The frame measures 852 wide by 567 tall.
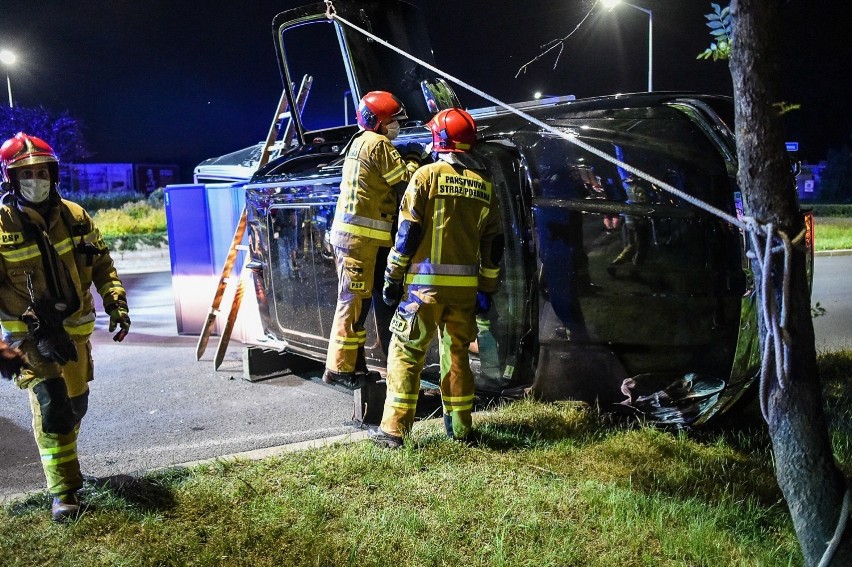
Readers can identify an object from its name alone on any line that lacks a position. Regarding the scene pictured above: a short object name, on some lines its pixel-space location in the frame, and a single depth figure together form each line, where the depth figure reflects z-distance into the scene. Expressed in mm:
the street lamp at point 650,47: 14297
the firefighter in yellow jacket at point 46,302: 3299
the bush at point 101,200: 25266
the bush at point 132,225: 18047
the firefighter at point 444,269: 3855
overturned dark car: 3613
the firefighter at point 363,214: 4133
